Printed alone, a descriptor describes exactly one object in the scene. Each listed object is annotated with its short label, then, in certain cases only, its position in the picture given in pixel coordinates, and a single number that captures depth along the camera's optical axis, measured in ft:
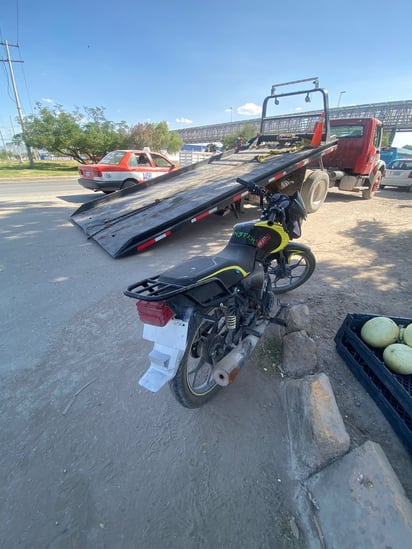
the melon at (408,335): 6.79
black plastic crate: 5.57
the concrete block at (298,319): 8.52
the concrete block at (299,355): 7.27
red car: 28.19
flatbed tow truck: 15.75
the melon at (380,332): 6.91
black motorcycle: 5.25
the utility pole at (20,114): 72.08
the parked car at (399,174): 36.22
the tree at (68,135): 78.84
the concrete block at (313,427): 5.11
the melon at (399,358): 6.23
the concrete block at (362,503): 3.91
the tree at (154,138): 98.68
